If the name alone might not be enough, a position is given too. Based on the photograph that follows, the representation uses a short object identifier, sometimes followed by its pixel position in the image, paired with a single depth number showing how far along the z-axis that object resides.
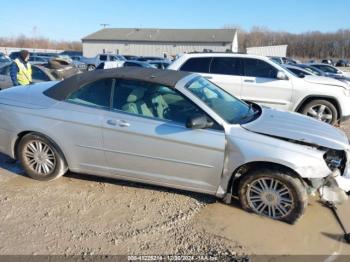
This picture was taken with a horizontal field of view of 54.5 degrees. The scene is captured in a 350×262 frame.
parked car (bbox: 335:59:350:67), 47.49
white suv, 7.58
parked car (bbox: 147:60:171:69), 19.17
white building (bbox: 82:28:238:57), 59.59
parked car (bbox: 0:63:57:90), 9.66
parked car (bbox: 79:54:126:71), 26.93
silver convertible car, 3.70
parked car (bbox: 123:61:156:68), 17.40
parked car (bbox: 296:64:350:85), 14.44
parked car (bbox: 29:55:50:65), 29.99
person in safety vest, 6.91
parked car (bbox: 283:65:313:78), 11.19
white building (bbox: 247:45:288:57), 45.54
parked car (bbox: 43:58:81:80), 10.07
